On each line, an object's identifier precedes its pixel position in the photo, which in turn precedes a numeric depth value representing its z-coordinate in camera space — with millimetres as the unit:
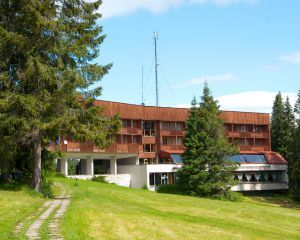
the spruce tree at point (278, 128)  77000
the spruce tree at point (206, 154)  48406
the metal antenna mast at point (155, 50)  67131
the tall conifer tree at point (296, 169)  59275
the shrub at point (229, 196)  47781
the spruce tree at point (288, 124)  75812
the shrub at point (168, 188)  52281
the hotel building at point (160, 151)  56781
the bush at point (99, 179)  52750
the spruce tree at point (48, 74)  24766
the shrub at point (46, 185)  27398
